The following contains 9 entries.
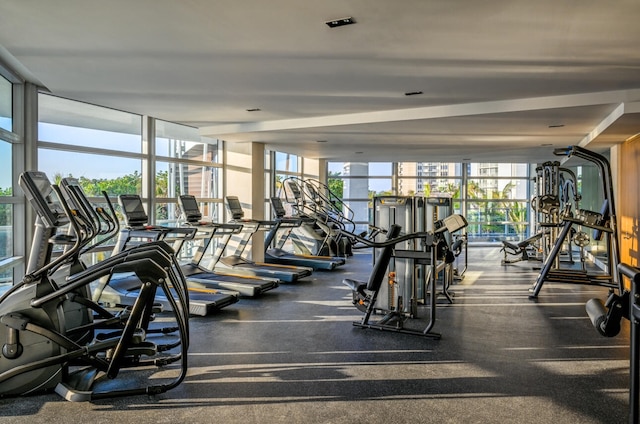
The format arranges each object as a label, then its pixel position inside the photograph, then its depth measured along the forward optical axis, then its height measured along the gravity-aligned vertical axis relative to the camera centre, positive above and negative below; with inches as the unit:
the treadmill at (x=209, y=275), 241.3 -35.7
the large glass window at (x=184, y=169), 302.4 +32.3
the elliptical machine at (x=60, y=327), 112.2 -28.8
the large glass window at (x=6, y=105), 199.8 +48.6
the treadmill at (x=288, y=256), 340.3 -33.9
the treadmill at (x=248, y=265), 289.3 -34.0
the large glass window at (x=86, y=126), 229.8 +48.7
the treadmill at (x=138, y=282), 204.4 -32.8
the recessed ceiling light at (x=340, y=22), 128.7 +55.1
